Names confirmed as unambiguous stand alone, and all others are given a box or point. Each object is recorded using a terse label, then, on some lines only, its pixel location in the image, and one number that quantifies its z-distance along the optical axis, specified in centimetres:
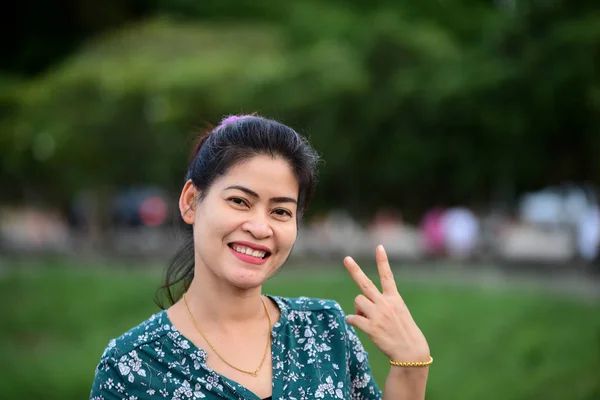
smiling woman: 193
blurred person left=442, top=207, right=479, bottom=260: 1341
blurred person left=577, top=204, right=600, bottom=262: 1137
